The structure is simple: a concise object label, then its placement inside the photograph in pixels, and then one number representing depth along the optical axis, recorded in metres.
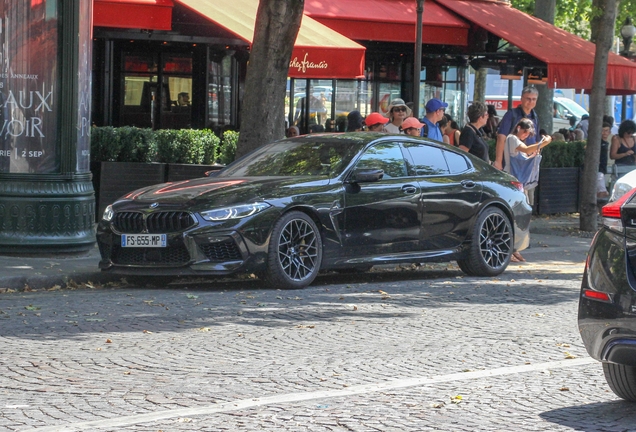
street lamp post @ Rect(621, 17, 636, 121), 29.59
